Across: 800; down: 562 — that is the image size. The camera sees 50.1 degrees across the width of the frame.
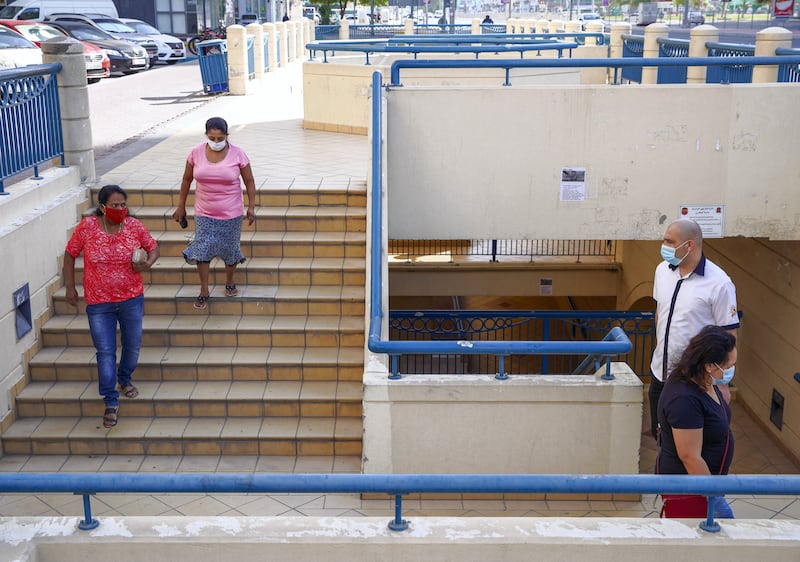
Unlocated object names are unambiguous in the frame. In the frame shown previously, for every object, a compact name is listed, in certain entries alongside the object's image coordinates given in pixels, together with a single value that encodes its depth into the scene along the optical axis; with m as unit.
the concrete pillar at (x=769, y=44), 9.77
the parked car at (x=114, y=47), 25.22
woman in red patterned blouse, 6.22
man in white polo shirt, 4.87
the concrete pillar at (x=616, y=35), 18.67
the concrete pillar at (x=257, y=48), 20.22
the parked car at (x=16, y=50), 17.44
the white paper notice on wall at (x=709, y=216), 8.83
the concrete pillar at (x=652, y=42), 13.33
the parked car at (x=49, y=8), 30.62
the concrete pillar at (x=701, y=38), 10.90
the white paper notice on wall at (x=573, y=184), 8.78
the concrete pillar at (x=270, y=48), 22.91
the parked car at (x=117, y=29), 28.14
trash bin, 18.27
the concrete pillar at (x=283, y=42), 25.13
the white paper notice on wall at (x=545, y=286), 15.27
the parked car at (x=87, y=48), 21.95
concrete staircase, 6.64
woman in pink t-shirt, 6.99
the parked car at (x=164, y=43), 29.52
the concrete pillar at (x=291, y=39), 27.15
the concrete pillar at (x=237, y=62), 18.38
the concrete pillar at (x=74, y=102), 8.32
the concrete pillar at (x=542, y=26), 26.95
